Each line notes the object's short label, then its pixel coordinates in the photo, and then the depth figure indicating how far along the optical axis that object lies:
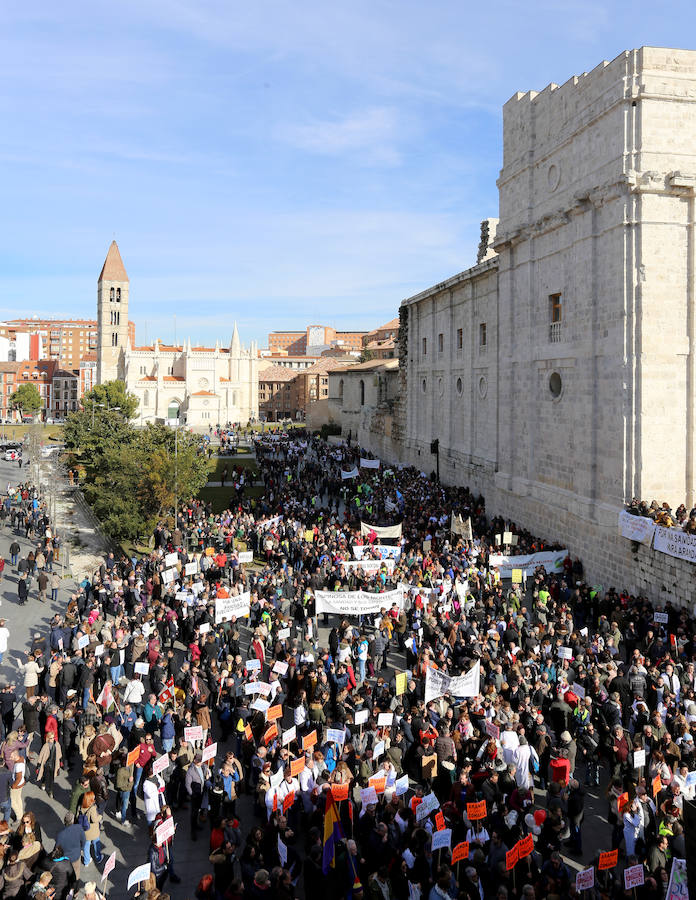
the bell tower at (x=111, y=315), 109.88
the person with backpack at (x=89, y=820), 9.71
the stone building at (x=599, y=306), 20.20
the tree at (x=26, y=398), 114.75
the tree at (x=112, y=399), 61.30
